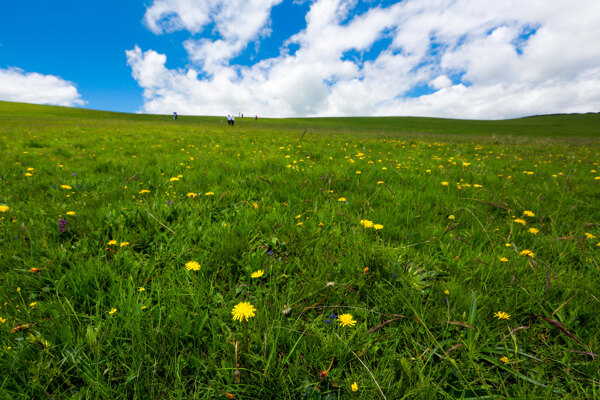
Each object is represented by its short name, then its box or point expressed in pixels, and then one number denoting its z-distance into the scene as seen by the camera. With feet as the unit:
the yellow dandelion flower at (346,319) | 4.28
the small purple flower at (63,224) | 7.29
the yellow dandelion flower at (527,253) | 5.99
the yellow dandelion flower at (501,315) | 4.66
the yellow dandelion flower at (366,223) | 7.29
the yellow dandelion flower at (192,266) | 5.20
